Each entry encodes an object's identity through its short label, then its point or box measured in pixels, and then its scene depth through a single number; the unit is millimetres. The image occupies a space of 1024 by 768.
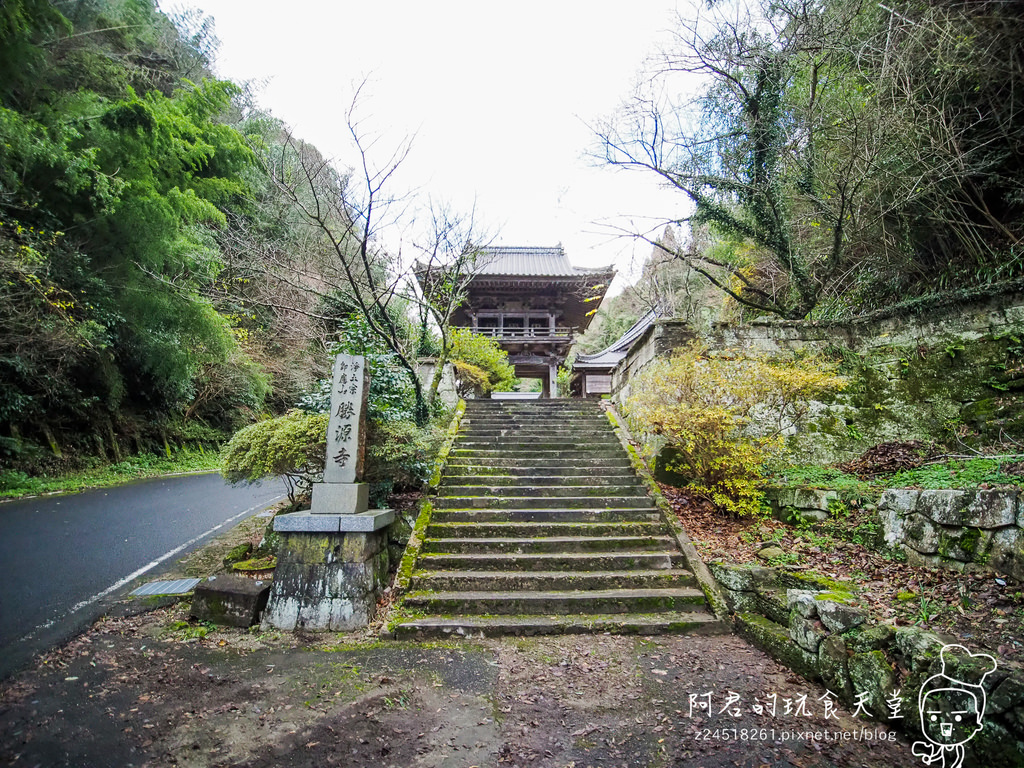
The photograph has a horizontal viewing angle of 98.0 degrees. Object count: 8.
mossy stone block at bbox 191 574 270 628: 3953
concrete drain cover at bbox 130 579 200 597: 4383
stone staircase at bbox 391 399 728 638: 4004
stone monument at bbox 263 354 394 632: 3969
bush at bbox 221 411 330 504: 4883
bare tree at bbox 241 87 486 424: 5463
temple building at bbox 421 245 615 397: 16938
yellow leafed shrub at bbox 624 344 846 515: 5125
